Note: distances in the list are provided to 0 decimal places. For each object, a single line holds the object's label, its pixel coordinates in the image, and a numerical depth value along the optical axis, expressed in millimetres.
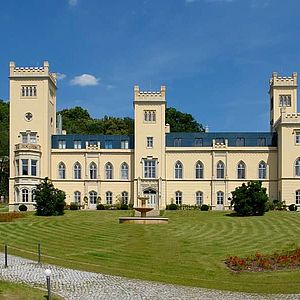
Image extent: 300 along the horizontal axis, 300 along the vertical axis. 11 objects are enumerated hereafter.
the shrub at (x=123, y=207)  60938
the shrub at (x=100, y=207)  61969
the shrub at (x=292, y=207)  58406
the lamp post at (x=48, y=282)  15570
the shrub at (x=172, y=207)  60884
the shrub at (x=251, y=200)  49500
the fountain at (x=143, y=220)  43344
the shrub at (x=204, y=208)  59000
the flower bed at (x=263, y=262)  23531
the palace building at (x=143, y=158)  61781
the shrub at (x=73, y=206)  60594
